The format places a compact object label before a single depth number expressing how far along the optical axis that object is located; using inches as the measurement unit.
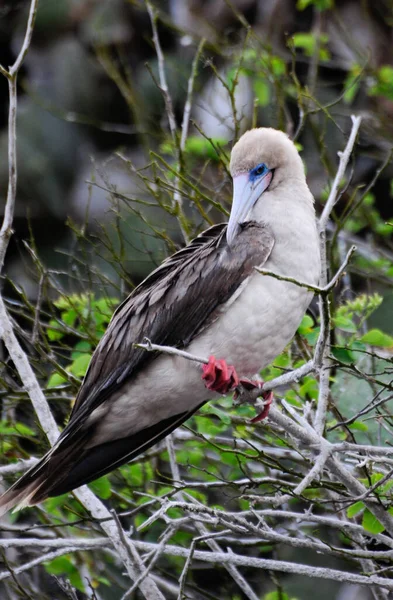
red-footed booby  337.7
